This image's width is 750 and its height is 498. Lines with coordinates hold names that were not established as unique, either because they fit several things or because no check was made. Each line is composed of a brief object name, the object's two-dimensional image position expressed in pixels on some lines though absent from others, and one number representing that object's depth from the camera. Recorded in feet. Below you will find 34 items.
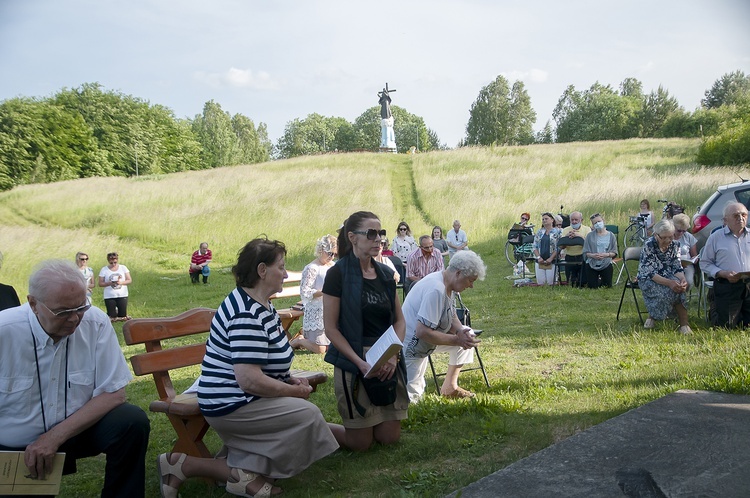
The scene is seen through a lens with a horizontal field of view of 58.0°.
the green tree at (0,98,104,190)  204.13
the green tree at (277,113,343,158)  391.24
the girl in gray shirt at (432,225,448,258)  59.21
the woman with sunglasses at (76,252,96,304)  46.10
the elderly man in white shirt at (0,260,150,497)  11.50
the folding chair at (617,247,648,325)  34.53
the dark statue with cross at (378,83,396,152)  215.72
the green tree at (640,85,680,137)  248.11
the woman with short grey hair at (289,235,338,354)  30.68
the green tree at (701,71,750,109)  268.62
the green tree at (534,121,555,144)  324.62
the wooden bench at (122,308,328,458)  14.45
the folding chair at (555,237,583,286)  48.26
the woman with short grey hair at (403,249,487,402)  19.10
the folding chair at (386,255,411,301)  41.06
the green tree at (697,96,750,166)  104.17
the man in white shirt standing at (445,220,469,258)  62.36
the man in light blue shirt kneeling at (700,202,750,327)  27.02
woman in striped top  13.32
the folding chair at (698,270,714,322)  29.81
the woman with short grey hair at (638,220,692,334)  28.55
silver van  38.11
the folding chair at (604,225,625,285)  52.92
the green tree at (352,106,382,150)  359.05
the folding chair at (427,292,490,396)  23.03
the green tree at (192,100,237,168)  291.99
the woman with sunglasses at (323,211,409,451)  15.89
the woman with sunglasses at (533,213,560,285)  50.39
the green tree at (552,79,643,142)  269.03
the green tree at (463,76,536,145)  279.90
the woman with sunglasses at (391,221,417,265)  52.29
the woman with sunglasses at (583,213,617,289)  45.73
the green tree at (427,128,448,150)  394.32
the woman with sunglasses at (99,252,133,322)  47.01
